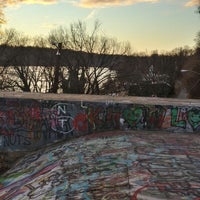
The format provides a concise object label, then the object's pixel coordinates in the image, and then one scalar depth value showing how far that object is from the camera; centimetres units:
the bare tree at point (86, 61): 4147
